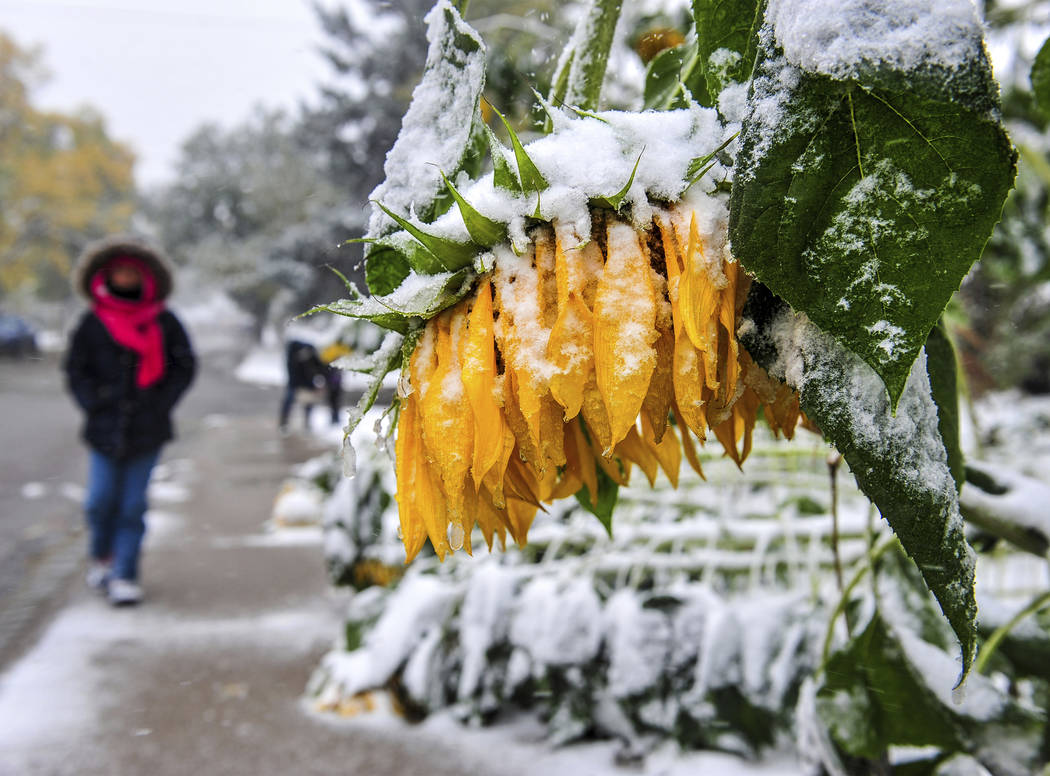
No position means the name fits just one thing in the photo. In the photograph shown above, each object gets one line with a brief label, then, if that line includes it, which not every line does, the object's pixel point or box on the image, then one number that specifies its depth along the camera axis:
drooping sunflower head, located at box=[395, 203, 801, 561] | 0.32
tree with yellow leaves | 22.33
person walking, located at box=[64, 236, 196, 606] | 3.37
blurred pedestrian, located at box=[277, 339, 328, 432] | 6.18
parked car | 18.36
